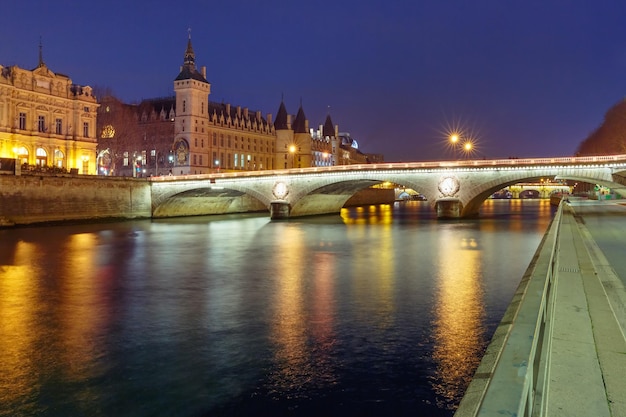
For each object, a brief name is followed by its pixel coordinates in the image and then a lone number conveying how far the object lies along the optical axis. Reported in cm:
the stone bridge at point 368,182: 5619
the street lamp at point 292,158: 12685
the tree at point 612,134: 8019
